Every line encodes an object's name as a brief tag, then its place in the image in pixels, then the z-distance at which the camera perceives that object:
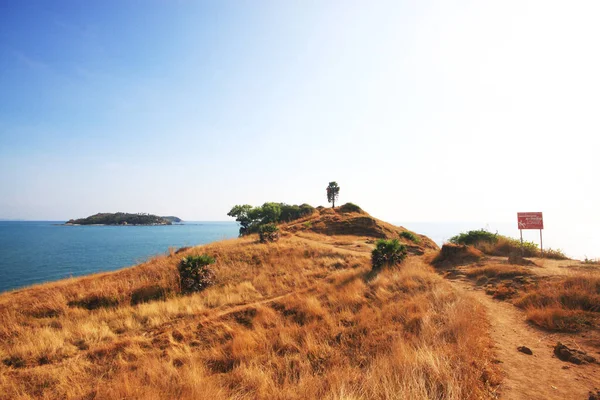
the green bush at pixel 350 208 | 43.84
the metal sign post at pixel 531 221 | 15.62
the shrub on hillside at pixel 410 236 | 30.12
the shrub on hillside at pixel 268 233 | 22.15
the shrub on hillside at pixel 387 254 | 14.30
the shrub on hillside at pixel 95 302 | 11.78
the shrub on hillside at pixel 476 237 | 20.50
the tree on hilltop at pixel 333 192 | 57.31
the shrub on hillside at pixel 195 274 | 13.48
